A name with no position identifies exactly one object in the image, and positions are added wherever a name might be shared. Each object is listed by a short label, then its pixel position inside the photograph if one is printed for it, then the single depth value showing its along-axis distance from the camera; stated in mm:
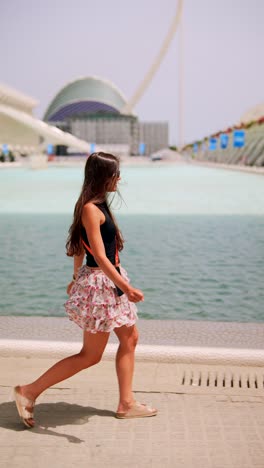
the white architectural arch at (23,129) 72750
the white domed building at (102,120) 110500
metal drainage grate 3912
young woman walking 3303
